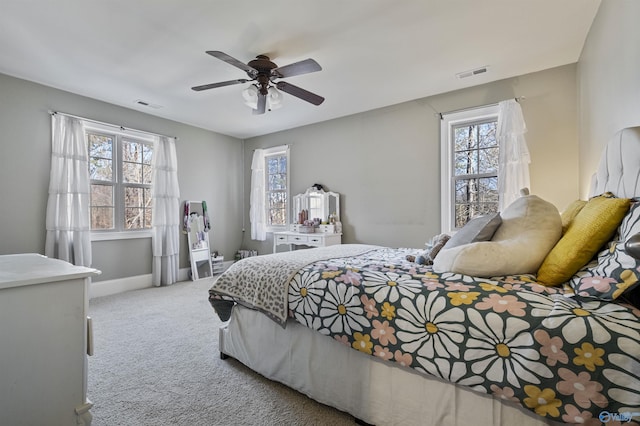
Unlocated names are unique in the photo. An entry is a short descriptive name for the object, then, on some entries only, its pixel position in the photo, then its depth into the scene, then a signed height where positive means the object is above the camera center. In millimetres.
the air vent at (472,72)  3004 +1492
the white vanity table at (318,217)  4383 -89
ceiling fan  2329 +1186
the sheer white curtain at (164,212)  4375 +43
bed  962 -503
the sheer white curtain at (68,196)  3412 +238
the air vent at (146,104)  3898 +1529
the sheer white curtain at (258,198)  5371 +304
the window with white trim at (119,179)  3916 +511
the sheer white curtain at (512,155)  3019 +605
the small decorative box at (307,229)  4547 -236
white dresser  1130 -541
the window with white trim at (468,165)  3395 +580
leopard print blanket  1792 -444
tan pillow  1380 -168
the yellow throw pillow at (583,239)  1182 -114
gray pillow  1573 -98
